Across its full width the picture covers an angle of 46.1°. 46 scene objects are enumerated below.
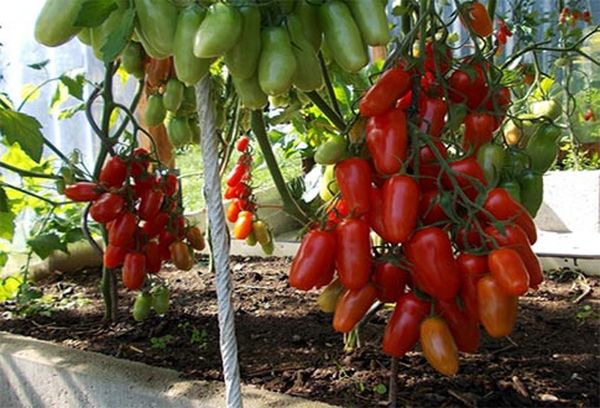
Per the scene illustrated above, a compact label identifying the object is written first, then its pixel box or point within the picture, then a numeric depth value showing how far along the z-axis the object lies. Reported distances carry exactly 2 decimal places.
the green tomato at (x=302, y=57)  0.75
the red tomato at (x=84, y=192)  1.36
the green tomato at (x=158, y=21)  0.71
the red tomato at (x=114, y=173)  1.38
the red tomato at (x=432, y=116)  0.80
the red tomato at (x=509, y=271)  0.66
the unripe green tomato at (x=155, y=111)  1.30
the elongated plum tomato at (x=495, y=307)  0.68
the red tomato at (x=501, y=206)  0.73
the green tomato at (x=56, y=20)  0.73
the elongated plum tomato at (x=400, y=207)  0.71
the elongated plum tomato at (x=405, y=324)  0.76
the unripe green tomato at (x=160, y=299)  1.51
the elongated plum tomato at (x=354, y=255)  0.74
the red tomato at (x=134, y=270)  1.37
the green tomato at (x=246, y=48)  0.72
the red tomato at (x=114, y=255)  1.40
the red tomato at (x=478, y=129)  0.87
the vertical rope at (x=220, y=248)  0.82
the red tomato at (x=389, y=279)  0.76
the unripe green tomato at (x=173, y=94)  1.23
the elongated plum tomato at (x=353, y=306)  0.76
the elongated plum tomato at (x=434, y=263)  0.70
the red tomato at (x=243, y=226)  1.87
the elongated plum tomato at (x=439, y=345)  0.73
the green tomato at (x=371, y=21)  0.75
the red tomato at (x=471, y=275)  0.71
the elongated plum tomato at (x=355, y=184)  0.76
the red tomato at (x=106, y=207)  1.34
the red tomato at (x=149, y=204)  1.39
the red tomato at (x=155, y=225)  1.42
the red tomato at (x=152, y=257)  1.42
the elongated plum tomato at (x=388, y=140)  0.75
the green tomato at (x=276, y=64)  0.70
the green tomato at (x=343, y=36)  0.74
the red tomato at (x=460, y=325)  0.75
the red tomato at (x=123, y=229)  1.36
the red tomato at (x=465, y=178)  0.76
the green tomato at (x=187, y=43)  0.70
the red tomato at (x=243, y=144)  1.97
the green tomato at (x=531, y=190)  0.90
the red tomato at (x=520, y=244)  0.71
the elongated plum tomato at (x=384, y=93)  0.77
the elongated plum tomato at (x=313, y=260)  0.77
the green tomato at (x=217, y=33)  0.67
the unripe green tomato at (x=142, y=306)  1.49
